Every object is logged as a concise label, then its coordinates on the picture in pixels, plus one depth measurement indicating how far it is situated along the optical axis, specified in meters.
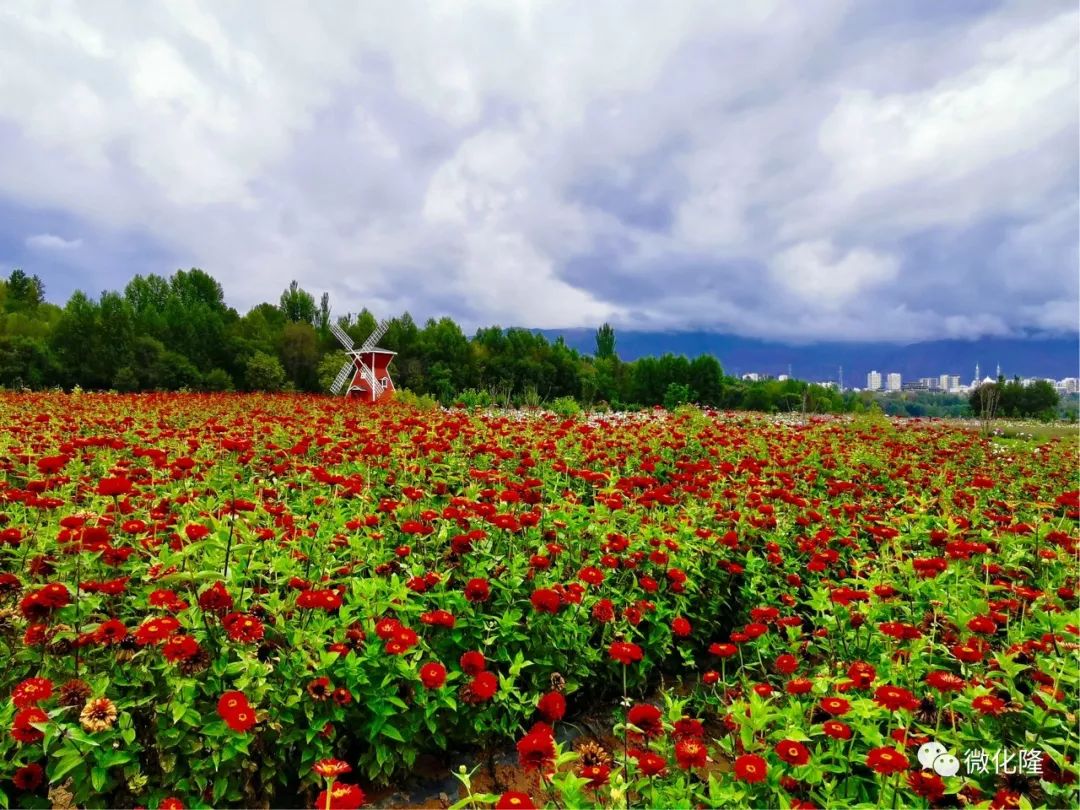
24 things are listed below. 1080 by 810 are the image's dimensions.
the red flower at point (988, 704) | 2.10
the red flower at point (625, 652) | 2.23
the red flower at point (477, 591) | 2.72
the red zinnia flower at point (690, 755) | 1.81
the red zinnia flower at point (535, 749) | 1.73
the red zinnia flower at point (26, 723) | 1.88
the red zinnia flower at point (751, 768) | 1.81
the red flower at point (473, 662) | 2.29
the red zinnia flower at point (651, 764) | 1.78
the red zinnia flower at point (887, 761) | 1.79
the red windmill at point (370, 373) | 26.11
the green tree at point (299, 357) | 39.03
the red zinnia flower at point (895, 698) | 2.03
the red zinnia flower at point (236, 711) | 1.87
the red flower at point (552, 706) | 2.05
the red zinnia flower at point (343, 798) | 1.48
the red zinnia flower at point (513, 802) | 1.65
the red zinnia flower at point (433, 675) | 2.31
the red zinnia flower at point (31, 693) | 1.95
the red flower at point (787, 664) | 2.57
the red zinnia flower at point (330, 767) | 1.46
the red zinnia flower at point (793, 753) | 1.99
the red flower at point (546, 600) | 2.63
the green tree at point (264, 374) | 33.66
